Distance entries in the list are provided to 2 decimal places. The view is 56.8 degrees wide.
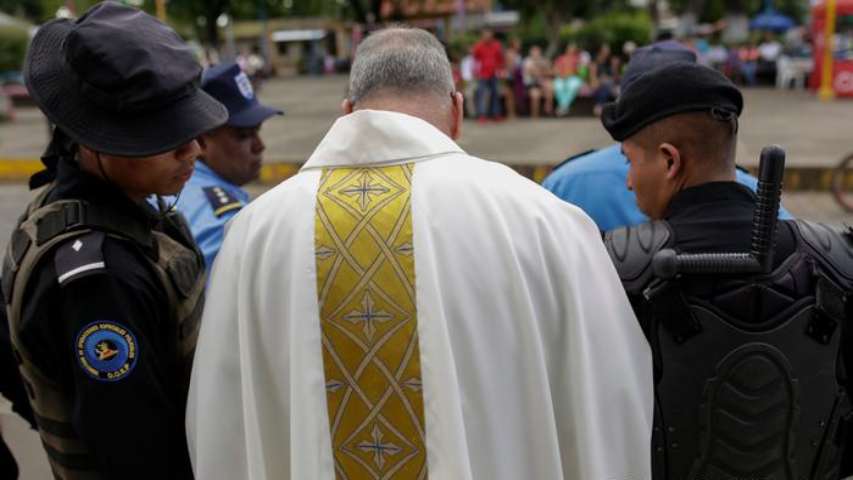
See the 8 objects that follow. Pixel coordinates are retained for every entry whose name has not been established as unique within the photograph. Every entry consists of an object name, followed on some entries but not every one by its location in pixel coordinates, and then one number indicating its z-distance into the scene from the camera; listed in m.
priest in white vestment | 1.37
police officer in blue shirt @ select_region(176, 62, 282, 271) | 2.71
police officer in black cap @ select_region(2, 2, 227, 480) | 1.40
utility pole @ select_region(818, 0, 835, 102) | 17.30
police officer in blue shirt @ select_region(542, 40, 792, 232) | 2.65
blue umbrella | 32.31
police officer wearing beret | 1.57
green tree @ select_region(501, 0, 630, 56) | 30.86
